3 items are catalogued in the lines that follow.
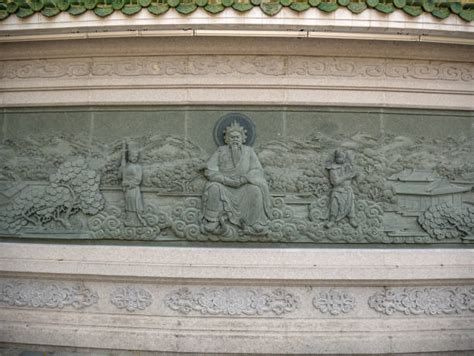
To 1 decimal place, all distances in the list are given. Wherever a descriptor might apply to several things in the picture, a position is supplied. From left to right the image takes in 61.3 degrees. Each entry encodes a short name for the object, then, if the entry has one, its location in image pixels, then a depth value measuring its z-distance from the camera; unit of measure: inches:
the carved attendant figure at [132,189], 231.1
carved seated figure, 227.3
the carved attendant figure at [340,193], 229.0
